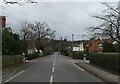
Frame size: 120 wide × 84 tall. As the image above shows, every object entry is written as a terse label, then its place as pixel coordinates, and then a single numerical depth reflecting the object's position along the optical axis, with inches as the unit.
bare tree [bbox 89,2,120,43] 528.9
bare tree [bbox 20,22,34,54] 1011.1
